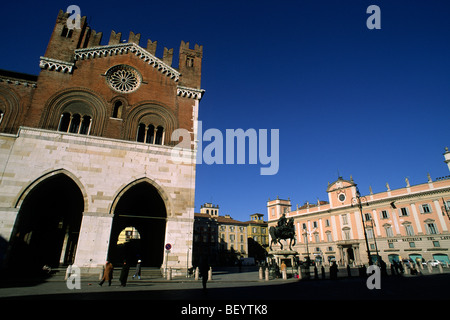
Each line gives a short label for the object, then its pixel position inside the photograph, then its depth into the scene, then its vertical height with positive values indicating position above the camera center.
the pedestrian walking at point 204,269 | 10.21 -0.62
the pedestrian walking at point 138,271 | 15.98 -1.09
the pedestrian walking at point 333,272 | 17.62 -1.20
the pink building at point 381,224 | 35.28 +4.77
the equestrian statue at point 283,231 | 20.03 +1.76
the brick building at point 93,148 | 16.11 +7.15
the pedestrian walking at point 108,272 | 12.09 -0.87
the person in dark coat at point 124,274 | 12.30 -0.98
